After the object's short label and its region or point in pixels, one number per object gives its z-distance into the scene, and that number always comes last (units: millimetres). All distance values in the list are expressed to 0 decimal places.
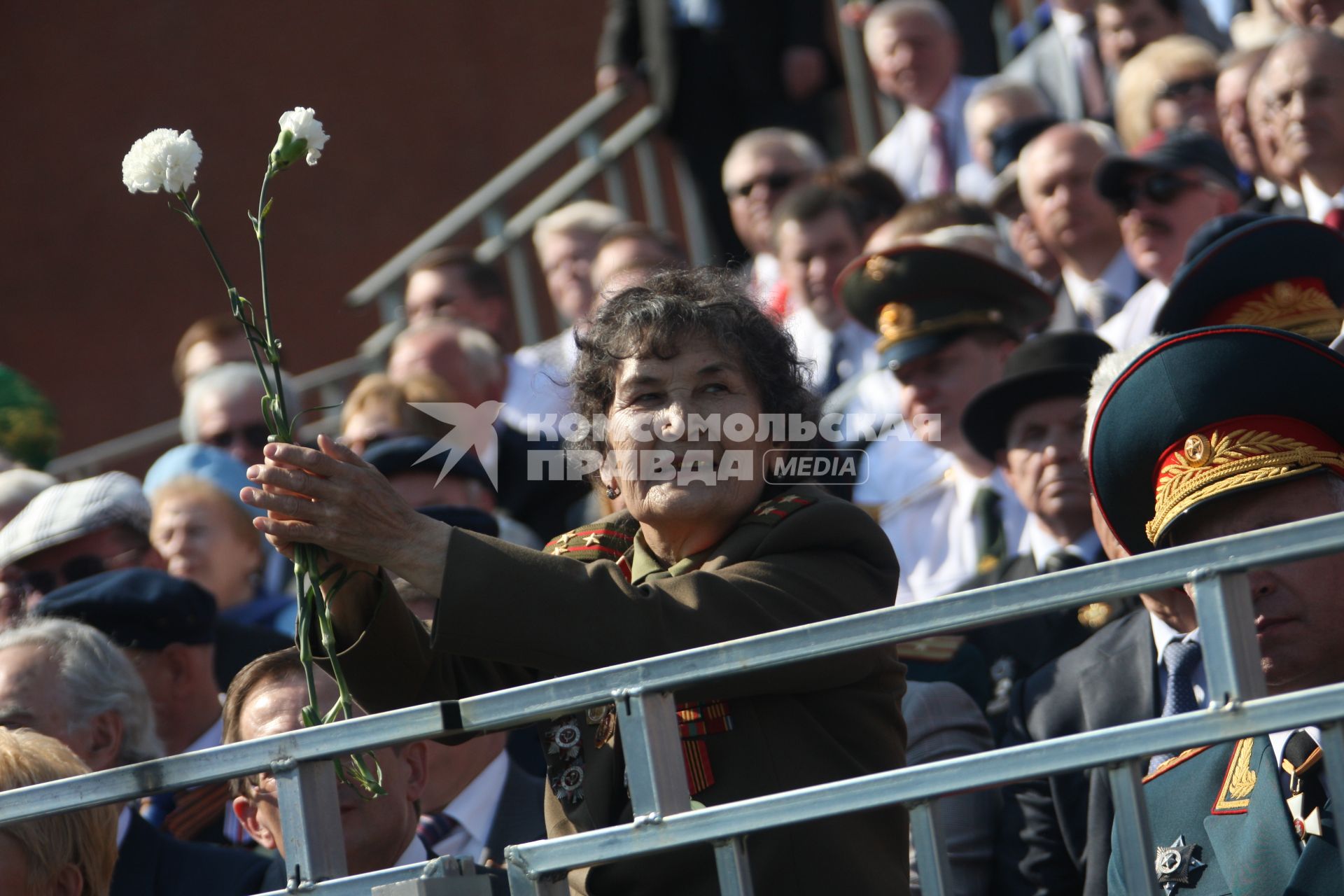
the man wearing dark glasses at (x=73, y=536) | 10398
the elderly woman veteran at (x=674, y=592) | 5148
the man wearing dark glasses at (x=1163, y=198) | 11500
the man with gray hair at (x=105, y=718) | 7477
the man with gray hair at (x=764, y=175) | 15930
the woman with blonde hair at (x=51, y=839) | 6078
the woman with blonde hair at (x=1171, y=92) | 13914
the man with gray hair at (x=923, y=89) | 17250
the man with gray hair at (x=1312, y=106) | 11625
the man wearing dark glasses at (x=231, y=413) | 13484
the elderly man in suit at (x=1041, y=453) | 9148
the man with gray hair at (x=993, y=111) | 15641
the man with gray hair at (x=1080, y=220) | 12797
